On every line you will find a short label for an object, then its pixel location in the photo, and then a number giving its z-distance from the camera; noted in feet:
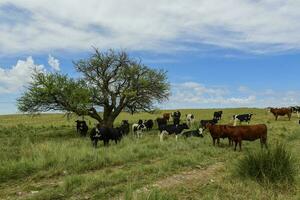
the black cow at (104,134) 75.97
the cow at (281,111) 142.92
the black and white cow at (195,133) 86.38
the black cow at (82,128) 108.77
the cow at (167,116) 142.20
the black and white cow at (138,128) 97.83
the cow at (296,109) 156.25
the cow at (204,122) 109.12
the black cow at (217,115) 145.28
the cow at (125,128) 101.91
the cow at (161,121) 124.57
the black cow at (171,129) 86.68
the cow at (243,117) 129.29
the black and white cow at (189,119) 127.66
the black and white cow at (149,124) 118.35
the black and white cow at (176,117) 124.65
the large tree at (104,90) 106.83
